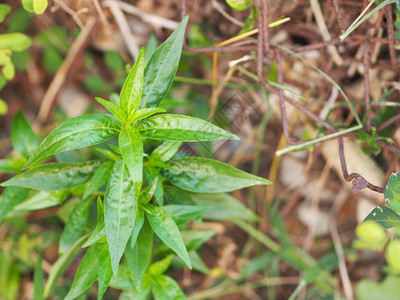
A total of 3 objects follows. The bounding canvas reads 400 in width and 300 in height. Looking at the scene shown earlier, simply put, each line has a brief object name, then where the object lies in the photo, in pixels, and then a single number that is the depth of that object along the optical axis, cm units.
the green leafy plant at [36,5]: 64
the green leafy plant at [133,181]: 58
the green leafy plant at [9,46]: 68
